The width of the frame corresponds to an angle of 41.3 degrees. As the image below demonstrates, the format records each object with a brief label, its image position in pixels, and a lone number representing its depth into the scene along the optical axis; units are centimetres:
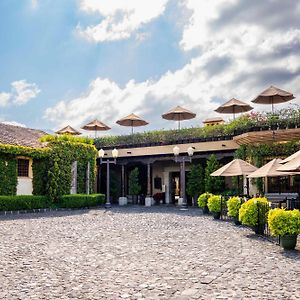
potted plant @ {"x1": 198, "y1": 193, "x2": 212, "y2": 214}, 1828
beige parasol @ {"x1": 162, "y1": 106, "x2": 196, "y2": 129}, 2697
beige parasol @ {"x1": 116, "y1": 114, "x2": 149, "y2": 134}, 2858
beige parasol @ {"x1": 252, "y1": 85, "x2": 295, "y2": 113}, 2142
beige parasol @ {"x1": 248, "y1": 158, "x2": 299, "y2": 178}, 1309
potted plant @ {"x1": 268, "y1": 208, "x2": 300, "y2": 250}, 871
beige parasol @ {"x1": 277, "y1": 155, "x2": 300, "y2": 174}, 944
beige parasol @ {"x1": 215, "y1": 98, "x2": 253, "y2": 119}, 2509
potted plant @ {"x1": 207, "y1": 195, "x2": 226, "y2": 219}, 1565
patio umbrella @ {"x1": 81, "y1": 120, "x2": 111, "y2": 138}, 3019
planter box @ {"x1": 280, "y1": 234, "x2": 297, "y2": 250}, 873
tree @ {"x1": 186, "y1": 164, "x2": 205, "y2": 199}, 2444
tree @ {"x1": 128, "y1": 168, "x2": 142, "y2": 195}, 2795
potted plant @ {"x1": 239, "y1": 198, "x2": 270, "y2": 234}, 1095
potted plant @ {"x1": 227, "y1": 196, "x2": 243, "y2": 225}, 1342
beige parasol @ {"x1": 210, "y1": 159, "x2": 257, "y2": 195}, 1552
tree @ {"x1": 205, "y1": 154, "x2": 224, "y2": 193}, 2303
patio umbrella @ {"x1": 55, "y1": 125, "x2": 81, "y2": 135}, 3281
